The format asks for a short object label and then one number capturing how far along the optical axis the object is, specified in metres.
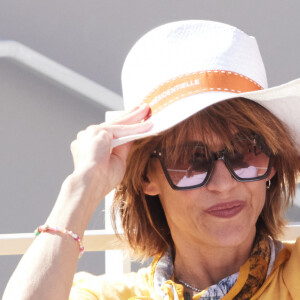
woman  4.40
